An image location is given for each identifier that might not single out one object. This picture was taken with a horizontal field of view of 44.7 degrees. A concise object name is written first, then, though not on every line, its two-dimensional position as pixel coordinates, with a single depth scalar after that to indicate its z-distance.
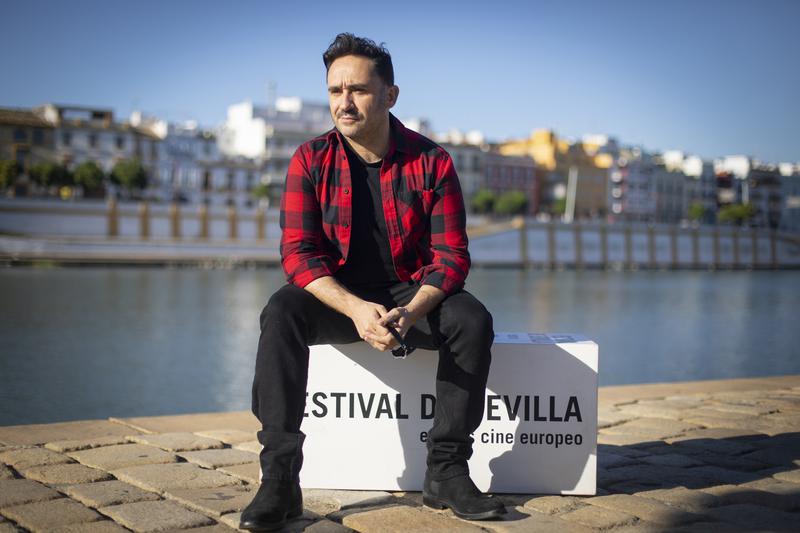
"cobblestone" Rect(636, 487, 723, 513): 2.38
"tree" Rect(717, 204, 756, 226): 78.56
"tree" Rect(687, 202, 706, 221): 81.00
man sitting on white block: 2.30
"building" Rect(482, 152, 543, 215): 71.31
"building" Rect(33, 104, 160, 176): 53.78
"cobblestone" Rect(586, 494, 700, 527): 2.24
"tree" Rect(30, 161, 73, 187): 48.84
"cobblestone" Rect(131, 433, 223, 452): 3.04
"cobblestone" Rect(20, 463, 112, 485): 2.53
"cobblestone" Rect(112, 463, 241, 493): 2.49
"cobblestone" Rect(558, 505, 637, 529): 2.21
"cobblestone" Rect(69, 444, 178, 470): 2.77
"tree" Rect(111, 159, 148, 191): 51.34
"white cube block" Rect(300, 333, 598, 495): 2.53
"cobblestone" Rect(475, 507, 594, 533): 2.15
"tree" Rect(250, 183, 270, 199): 57.66
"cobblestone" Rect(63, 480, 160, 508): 2.30
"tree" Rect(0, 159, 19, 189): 47.72
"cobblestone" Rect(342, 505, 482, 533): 2.16
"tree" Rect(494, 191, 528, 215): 65.75
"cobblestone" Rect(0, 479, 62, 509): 2.30
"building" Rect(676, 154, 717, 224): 86.25
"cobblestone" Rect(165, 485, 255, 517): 2.27
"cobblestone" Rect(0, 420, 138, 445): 3.10
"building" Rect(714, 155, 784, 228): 88.94
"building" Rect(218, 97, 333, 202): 60.72
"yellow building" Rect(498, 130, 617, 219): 76.19
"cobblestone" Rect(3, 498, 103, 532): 2.11
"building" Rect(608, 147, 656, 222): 79.81
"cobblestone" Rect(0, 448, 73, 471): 2.72
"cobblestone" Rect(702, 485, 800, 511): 2.43
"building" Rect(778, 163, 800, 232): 85.56
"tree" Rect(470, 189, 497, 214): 64.88
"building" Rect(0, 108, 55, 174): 51.75
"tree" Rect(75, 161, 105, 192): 49.97
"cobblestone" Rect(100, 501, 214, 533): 2.11
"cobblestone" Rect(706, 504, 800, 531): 2.20
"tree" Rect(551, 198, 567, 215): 73.31
